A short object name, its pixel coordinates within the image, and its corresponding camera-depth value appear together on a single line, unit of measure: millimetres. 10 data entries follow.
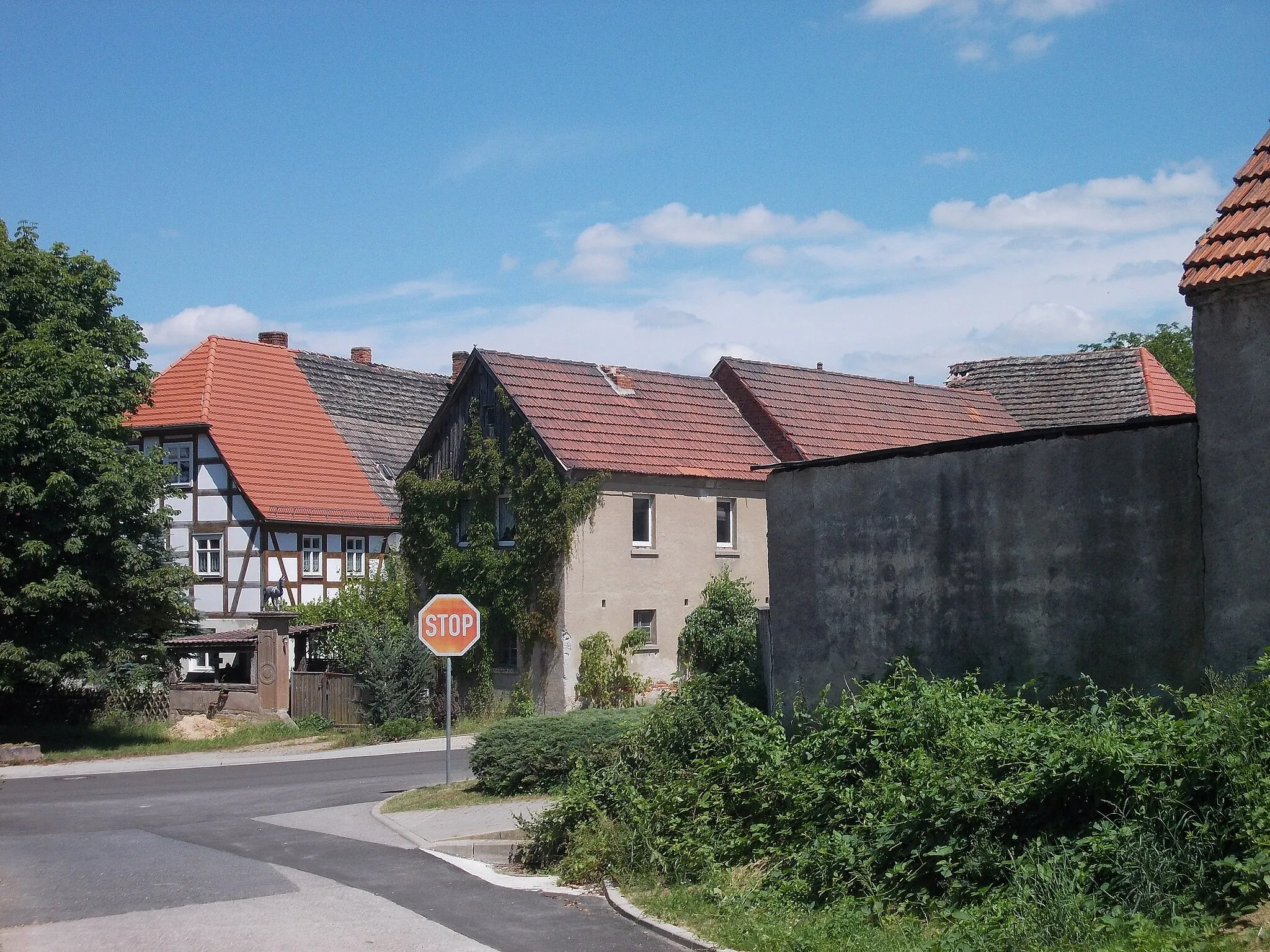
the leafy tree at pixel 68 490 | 27516
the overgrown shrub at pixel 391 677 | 32156
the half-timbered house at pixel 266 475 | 38375
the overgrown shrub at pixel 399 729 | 31156
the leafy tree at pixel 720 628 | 32312
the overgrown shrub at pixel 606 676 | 31859
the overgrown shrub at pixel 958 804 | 7887
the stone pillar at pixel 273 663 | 33469
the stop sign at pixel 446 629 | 20562
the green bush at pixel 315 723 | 32750
